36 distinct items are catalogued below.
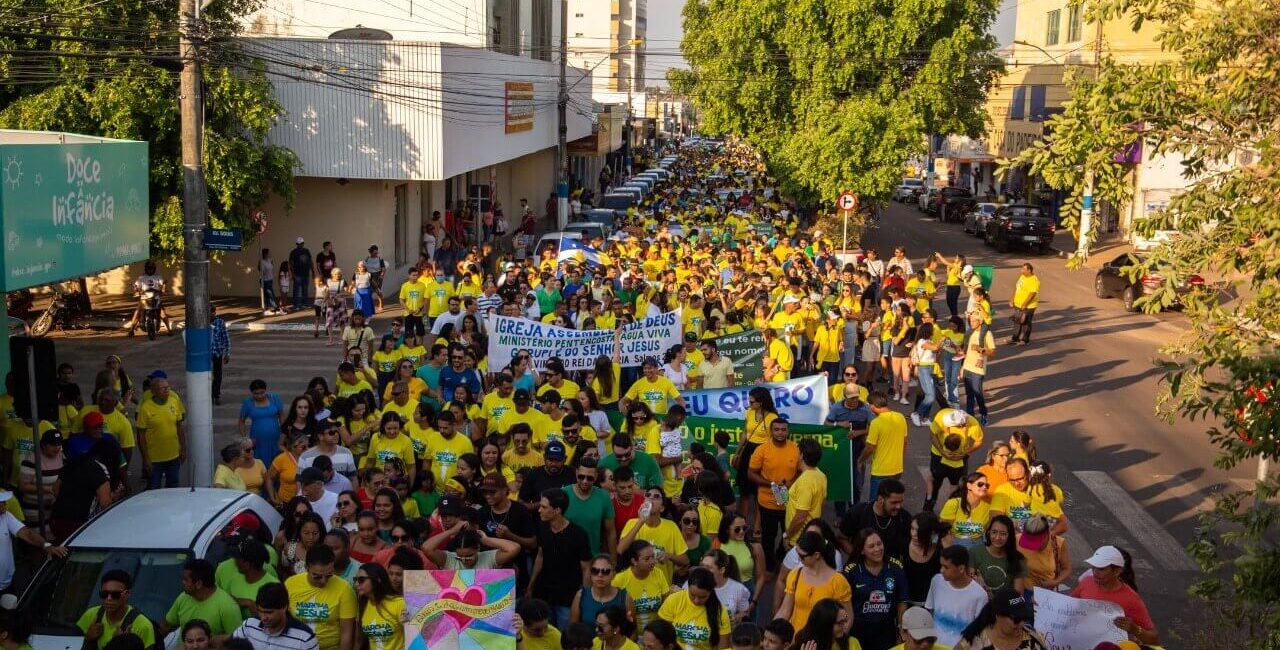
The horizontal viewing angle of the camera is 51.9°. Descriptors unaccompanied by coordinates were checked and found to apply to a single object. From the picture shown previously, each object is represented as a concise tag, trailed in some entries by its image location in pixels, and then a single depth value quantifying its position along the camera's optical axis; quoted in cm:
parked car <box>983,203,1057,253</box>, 4131
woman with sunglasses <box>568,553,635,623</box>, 745
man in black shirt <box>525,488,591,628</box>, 841
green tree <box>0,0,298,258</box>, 2127
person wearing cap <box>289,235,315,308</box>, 2581
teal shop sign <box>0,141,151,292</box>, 959
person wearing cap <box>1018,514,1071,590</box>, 884
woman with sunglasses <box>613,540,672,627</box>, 768
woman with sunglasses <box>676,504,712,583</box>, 862
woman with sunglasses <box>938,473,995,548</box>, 932
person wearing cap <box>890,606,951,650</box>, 663
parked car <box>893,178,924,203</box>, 6731
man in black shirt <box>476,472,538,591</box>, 881
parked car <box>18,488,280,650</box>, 790
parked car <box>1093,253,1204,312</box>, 2842
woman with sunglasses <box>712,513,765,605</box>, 857
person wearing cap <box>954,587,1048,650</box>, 688
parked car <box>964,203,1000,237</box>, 4631
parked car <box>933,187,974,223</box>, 5472
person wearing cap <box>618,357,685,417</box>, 1268
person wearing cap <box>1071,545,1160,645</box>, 777
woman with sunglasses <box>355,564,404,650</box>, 731
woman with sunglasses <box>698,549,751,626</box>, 768
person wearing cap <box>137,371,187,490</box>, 1215
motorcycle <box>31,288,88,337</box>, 2252
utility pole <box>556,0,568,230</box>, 3891
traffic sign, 3072
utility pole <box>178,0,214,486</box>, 1293
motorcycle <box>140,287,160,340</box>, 2209
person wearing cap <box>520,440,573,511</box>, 945
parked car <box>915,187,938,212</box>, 5894
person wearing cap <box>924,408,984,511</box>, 1184
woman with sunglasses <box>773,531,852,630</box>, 752
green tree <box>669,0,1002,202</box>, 3809
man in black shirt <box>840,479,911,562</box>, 862
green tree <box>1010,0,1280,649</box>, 630
